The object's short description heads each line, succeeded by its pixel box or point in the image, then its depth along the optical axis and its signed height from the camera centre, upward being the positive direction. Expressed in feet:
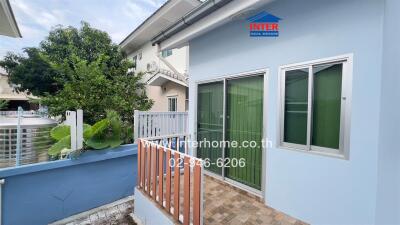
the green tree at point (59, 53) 34.22 +10.26
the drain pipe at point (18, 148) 10.69 -2.47
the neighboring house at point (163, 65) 25.67 +7.47
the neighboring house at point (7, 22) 11.47 +6.03
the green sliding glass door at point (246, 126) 10.94 -1.07
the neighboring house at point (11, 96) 69.00 +3.62
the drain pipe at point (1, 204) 8.91 -4.78
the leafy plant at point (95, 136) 11.61 -1.95
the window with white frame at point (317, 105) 7.57 +0.26
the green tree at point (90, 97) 19.88 +1.14
